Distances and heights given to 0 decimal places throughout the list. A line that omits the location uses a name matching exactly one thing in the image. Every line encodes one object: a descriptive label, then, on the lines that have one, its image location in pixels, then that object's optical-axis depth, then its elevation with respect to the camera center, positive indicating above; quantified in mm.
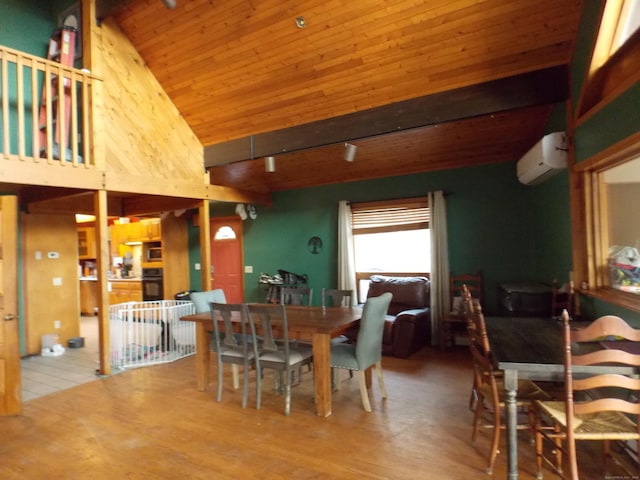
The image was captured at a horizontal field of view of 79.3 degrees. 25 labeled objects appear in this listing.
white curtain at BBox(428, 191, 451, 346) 5246 -292
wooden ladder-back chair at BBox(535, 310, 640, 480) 1782 -792
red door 7328 -120
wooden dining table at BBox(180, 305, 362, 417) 3197 -748
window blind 5652 +467
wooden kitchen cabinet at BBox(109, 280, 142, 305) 7930 -783
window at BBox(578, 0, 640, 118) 2539 +1312
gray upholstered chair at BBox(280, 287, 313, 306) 4617 -558
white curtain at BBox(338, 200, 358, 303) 5961 -70
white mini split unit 3455 +793
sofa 4715 -875
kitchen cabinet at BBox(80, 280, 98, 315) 8516 -934
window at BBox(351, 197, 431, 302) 5691 +113
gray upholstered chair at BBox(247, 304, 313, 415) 3242 -909
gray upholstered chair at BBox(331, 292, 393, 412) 3203 -862
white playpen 4691 -1034
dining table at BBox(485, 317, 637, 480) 2000 -636
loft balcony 3670 +1381
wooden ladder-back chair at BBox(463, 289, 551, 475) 2330 -942
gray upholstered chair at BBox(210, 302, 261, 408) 3385 -865
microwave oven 7896 -24
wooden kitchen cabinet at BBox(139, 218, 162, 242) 7801 +469
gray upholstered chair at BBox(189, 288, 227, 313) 4182 -532
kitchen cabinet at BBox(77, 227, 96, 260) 8492 +284
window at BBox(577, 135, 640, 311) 2969 +136
